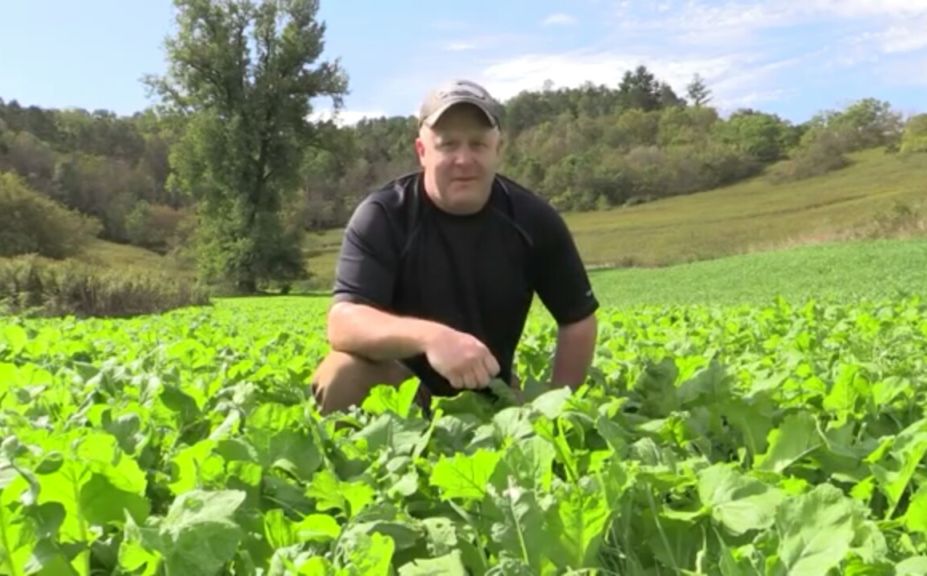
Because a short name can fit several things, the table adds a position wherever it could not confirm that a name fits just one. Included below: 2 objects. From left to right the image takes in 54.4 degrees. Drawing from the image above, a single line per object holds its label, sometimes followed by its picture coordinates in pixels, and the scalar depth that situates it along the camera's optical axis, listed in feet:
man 10.52
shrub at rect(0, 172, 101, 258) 161.26
